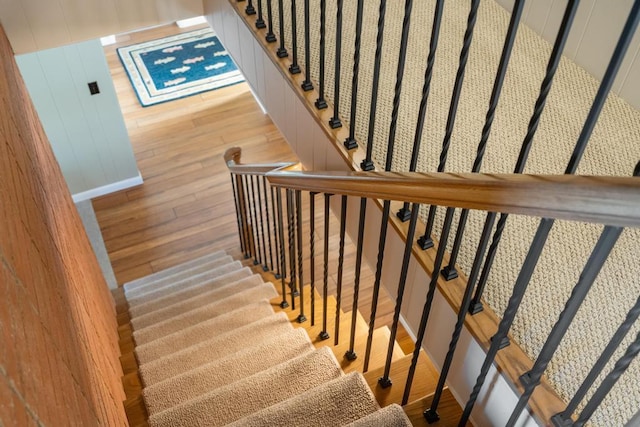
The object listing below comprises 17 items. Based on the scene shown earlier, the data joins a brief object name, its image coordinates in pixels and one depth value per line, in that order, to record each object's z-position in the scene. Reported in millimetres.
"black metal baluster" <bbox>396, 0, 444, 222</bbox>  1270
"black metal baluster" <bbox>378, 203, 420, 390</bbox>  1469
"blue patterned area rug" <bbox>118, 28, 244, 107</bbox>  6797
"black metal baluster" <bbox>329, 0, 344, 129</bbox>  1797
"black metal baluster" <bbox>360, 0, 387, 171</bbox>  1499
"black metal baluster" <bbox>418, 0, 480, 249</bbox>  1141
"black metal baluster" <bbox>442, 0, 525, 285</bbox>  1027
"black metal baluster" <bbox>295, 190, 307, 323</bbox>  2349
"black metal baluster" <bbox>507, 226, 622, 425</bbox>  856
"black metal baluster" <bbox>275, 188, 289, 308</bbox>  2484
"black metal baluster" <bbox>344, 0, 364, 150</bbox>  1659
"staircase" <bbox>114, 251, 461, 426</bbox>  1737
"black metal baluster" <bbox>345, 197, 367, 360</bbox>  1684
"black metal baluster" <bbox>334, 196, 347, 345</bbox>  1834
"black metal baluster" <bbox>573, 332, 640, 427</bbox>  885
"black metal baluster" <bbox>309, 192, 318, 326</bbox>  2127
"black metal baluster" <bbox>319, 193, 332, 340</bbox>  2047
